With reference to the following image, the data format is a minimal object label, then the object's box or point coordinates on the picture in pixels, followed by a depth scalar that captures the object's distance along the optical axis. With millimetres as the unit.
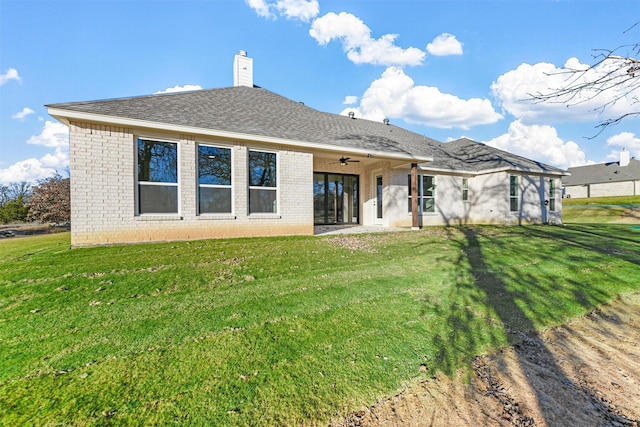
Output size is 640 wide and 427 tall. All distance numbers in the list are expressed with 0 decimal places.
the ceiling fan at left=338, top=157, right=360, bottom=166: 11963
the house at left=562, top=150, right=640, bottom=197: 38469
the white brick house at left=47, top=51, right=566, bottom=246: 6832
